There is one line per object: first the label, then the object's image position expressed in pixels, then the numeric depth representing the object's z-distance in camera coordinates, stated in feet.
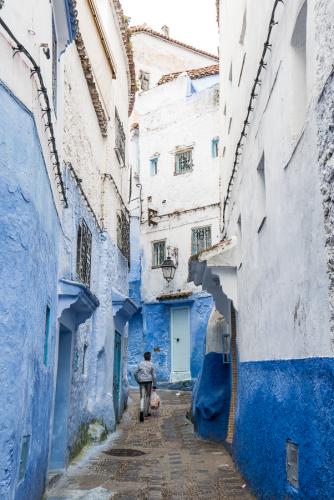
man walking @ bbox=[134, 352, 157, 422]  44.52
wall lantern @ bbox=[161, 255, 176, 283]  71.41
